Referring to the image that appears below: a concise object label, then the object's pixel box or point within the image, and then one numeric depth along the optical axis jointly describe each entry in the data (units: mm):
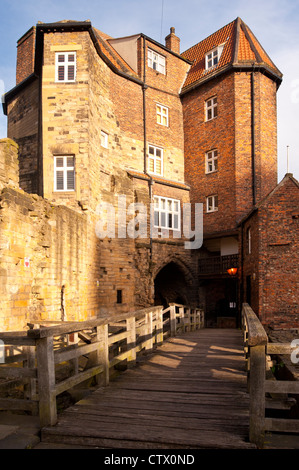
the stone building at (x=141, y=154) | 16250
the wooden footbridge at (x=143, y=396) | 3697
